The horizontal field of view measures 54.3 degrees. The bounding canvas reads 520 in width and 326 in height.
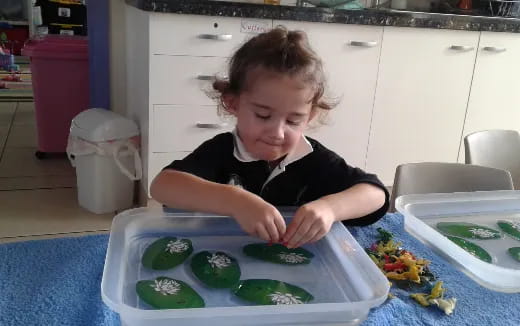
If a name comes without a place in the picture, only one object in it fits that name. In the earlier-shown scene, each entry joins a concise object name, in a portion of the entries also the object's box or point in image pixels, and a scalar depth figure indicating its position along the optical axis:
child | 0.64
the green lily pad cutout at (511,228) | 0.72
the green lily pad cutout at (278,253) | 0.58
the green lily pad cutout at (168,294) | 0.46
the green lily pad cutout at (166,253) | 0.55
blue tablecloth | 0.52
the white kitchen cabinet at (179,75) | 1.79
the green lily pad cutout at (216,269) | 0.52
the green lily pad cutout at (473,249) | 0.63
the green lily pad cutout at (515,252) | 0.65
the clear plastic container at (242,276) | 0.43
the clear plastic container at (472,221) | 0.61
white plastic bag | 1.92
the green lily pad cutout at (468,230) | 0.70
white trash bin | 1.92
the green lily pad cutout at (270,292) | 0.48
